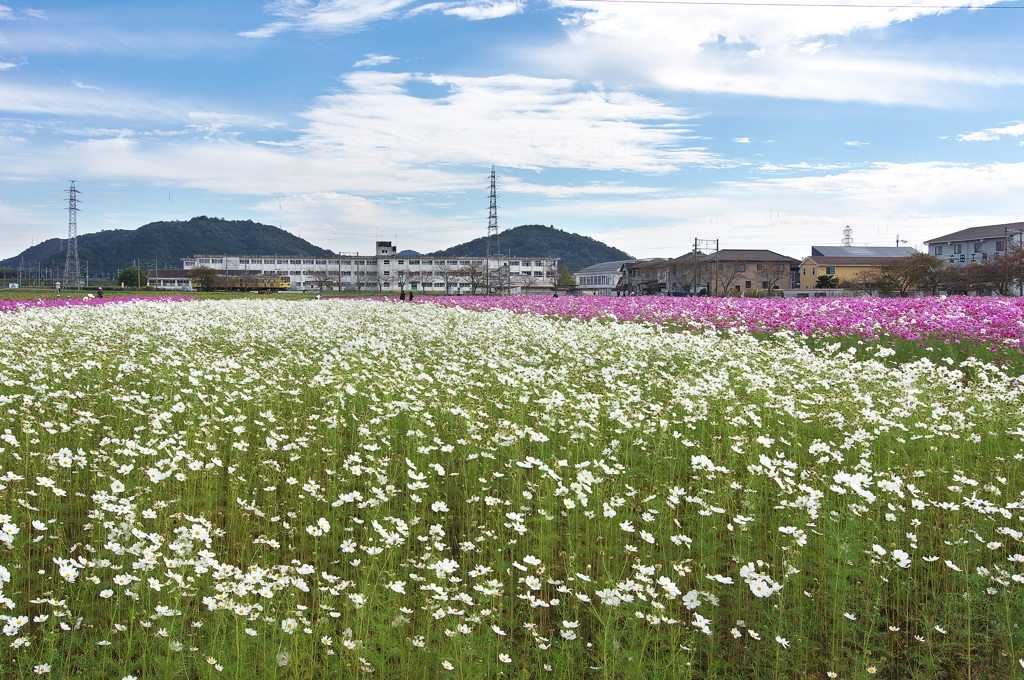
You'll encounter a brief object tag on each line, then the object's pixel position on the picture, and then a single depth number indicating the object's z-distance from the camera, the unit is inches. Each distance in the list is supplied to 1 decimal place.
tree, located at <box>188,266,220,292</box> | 4281.5
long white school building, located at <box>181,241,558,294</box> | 5905.5
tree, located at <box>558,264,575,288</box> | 5649.6
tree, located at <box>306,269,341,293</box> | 5398.6
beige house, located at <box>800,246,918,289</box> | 4025.6
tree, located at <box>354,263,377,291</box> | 6018.7
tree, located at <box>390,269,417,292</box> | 5915.4
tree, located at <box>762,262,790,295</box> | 3964.1
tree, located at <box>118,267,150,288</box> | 4661.2
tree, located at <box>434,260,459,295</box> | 5743.1
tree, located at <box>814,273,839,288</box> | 3666.3
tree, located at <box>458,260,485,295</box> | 5013.8
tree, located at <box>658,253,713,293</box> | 3533.5
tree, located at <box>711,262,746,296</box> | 3796.8
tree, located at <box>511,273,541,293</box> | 5546.3
